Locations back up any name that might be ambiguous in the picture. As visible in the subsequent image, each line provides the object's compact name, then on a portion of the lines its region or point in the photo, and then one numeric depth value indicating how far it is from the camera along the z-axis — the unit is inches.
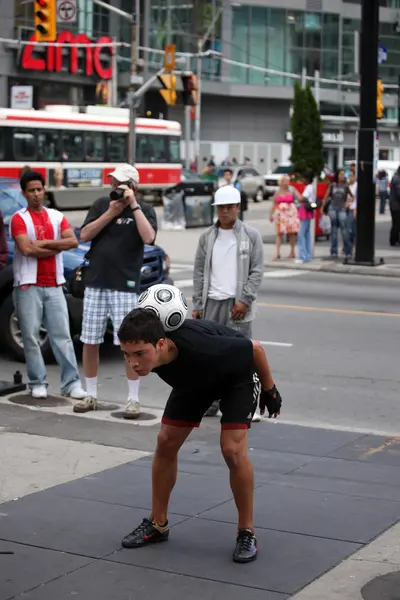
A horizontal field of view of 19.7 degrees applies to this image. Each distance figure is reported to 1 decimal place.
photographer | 364.2
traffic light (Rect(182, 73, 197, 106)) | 1290.6
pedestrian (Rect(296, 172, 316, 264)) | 874.8
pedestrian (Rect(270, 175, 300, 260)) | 884.6
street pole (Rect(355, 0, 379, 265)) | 828.0
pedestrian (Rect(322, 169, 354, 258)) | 904.9
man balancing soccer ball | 210.8
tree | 1245.1
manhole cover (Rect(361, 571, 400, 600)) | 205.5
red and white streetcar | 1541.6
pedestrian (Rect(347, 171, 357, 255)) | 906.7
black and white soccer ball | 214.7
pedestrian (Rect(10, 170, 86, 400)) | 374.9
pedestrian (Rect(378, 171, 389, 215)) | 1640.0
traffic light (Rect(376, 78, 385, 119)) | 1074.7
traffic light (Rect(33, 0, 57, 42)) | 1151.8
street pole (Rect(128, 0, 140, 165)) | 1343.5
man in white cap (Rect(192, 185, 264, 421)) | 361.7
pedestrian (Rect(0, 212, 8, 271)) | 362.3
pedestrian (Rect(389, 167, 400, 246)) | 1015.0
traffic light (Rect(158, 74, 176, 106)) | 1364.4
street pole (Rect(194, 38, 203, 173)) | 2354.8
